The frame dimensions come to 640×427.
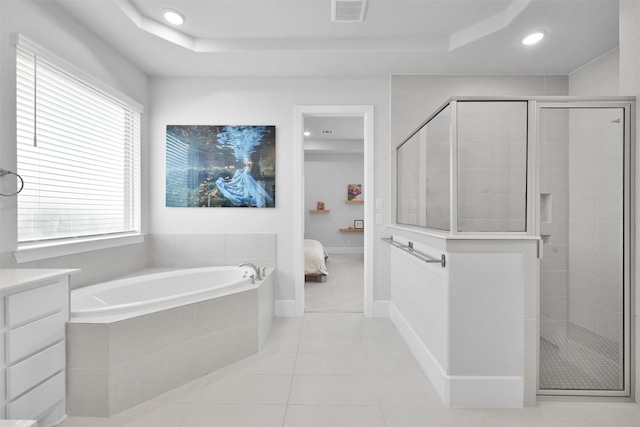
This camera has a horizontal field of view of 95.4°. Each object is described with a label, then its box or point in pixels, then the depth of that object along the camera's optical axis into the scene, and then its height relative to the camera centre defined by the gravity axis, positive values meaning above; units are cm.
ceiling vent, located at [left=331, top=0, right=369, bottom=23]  204 +148
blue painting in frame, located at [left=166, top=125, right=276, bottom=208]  300 +47
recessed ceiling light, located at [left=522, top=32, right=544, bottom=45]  227 +138
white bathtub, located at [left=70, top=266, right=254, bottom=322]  175 -59
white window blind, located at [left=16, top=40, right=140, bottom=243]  181 +42
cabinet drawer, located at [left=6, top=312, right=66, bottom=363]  128 -59
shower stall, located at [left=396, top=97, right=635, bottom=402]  164 +1
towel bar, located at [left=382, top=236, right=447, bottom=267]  171 -29
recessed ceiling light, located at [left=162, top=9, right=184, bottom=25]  219 +150
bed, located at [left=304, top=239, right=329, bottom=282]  444 -83
